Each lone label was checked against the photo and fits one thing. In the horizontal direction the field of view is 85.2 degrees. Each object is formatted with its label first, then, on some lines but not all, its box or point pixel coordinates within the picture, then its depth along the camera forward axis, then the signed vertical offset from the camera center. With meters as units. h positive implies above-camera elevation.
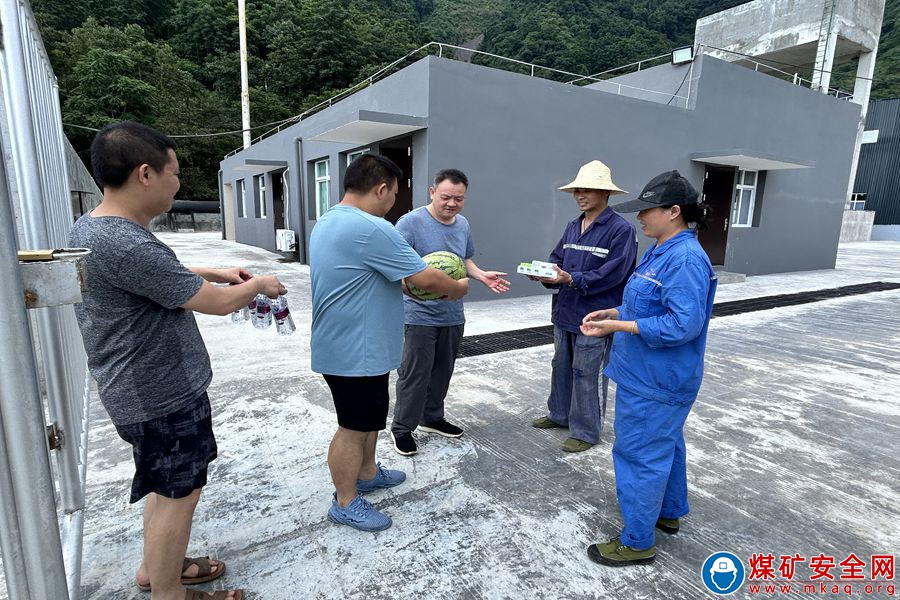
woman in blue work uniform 1.98 -0.62
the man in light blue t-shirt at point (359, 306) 2.15 -0.48
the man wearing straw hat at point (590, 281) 3.13 -0.48
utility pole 22.48 +5.56
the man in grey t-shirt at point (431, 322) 3.05 -0.74
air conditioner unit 13.39 -1.14
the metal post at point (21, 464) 0.99 -0.57
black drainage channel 5.59 -1.63
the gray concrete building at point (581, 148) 8.10 +1.11
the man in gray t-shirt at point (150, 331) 1.49 -0.44
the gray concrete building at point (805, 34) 19.72 +7.50
